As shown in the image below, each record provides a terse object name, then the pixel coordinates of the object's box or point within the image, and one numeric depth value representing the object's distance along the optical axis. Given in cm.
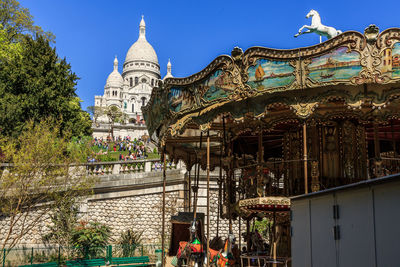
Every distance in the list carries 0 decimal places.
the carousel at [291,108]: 1055
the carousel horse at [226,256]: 1191
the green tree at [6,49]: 3281
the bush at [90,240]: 2002
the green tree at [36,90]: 2997
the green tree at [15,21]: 3628
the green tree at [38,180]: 1906
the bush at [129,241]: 2136
